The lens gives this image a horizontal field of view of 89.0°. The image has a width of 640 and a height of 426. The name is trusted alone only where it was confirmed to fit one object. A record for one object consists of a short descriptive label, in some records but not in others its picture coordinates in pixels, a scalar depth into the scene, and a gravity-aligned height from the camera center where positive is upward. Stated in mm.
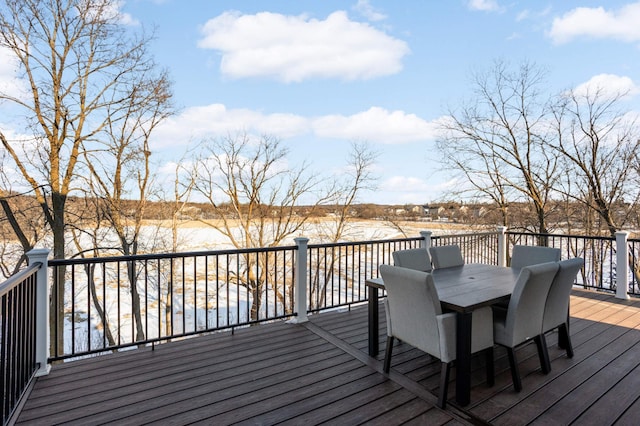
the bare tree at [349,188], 12266 +938
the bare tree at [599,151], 8711 +1664
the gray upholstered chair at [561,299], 2625 -741
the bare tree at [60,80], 7254 +3247
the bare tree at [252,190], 11250 +861
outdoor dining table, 2238 -647
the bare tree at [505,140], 9555 +2200
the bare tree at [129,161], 8648 +1477
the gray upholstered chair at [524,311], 2369 -755
